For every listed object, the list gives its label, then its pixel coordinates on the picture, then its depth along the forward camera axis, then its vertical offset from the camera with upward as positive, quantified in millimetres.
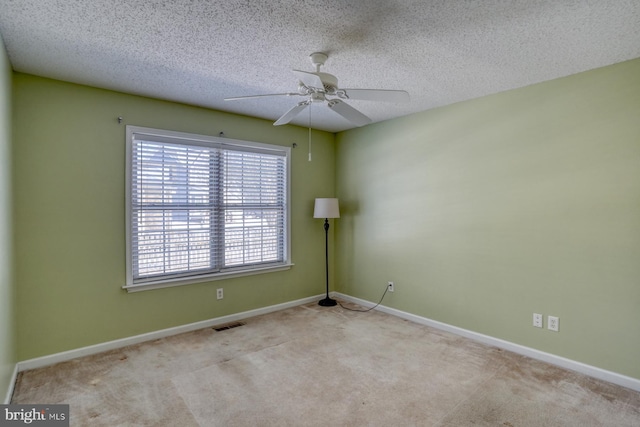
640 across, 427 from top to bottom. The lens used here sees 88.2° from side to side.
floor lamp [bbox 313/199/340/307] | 4434 +58
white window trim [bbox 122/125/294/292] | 3229 -73
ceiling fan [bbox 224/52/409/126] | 2074 +834
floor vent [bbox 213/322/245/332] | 3678 -1270
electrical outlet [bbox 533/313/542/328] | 2969 -969
